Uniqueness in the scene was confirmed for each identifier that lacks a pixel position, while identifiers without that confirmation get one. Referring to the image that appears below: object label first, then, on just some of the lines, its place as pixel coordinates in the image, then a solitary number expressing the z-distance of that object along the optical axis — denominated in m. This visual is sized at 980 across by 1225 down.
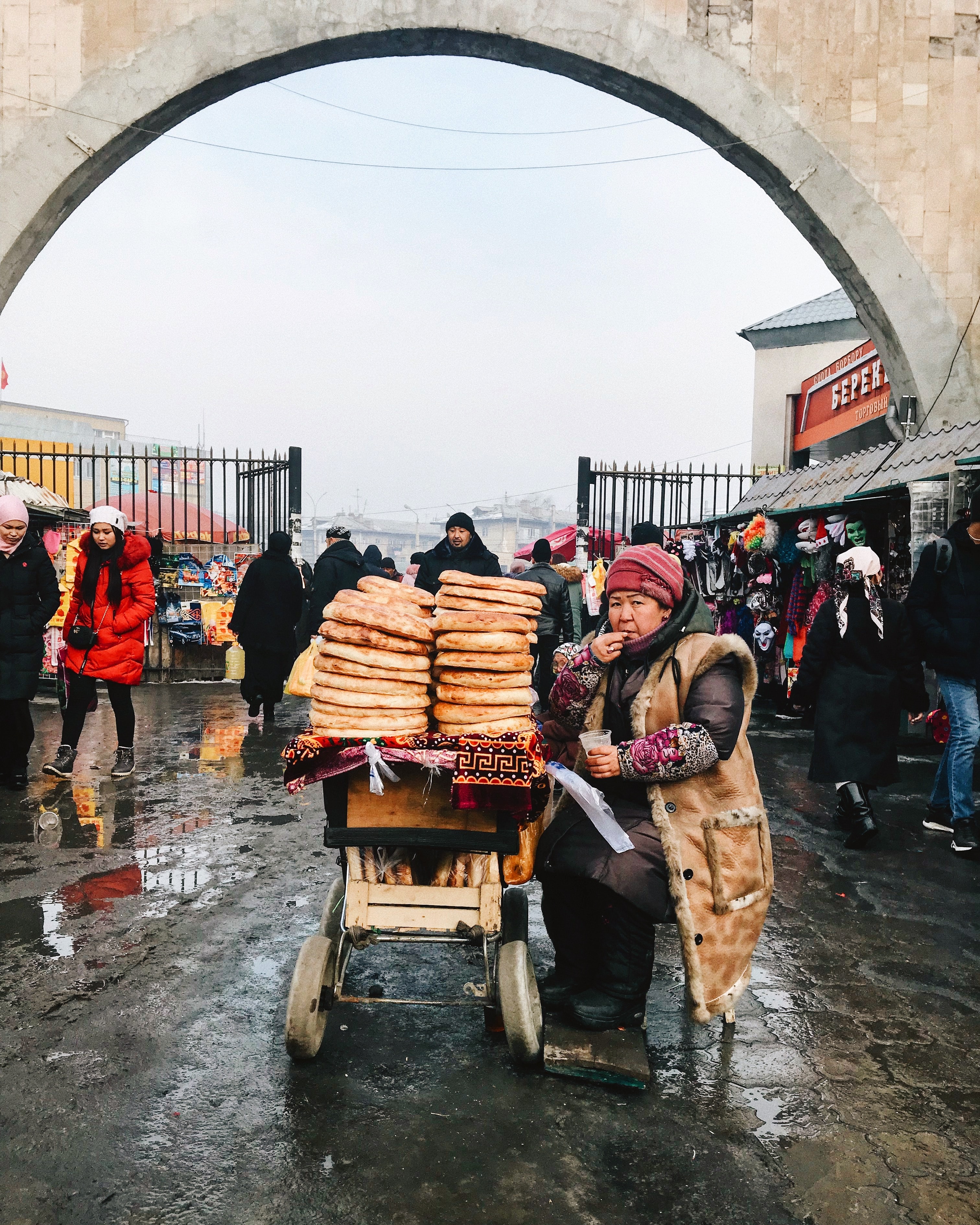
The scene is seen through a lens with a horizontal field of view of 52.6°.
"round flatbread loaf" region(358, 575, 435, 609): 3.61
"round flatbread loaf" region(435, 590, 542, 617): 3.53
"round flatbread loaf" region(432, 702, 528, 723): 3.35
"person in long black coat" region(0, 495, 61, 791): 7.15
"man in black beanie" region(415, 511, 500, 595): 8.87
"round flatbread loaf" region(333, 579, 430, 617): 3.46
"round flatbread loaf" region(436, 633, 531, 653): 3.39
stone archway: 10.95
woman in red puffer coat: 7.55
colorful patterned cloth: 3.12
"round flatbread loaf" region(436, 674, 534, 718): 3.37
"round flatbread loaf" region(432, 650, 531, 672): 3.38
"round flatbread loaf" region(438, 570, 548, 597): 3.56
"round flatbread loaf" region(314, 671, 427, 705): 3.33
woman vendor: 3.38
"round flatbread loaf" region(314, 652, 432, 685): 3.34
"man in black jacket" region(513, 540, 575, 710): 9.66
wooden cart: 3.25
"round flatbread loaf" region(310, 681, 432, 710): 3.30
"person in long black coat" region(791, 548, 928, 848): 6.31
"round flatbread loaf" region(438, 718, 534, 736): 3.30
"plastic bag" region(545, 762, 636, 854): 3.31
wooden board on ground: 3.23
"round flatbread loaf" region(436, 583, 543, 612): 3.55
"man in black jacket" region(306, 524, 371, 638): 10.94
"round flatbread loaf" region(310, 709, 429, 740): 3.24
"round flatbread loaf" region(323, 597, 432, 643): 3.38
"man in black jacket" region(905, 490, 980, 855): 6.24
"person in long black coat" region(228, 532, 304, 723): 10.10
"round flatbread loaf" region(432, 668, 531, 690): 3.39
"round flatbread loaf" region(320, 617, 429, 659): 3.38
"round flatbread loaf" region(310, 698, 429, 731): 3.27
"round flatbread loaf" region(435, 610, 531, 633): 3.42
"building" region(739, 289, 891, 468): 20.73
